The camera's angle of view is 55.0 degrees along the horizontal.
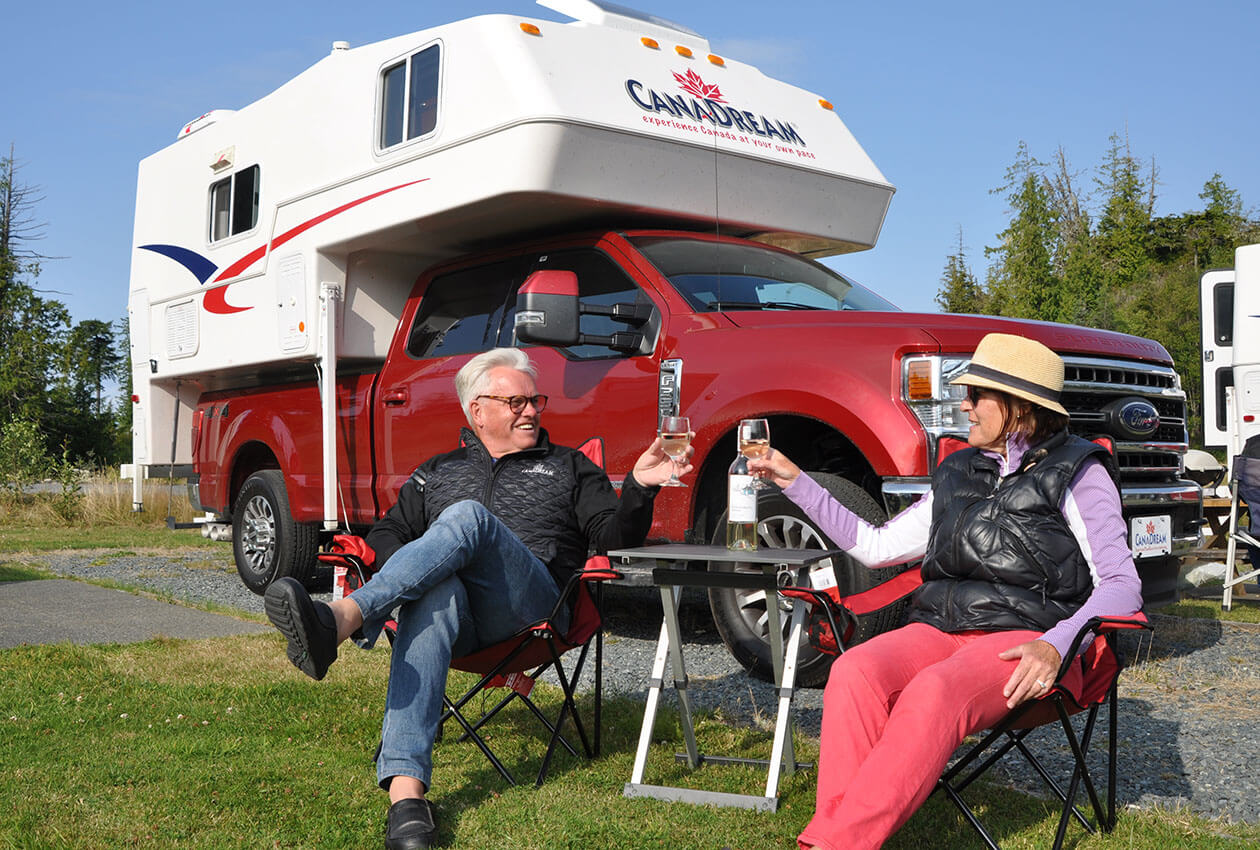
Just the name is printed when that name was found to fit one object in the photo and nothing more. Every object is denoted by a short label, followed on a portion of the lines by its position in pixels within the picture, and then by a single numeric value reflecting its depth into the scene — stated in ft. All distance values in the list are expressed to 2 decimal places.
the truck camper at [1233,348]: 33.55
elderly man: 9.51
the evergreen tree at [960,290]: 81.15
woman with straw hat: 8.19
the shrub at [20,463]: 56.34
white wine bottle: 10.64
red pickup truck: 14.70
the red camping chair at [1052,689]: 8.68
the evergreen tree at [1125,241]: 78.84
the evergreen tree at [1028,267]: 71.26
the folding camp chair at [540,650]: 11.04
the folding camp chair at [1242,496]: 23.80
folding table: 10.11
